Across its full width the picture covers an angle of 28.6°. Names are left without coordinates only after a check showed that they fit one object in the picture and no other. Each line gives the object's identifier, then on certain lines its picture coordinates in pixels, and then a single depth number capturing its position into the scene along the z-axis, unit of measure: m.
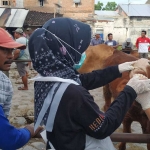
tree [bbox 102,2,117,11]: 79.69
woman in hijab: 1.61
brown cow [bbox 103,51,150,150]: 3.39
